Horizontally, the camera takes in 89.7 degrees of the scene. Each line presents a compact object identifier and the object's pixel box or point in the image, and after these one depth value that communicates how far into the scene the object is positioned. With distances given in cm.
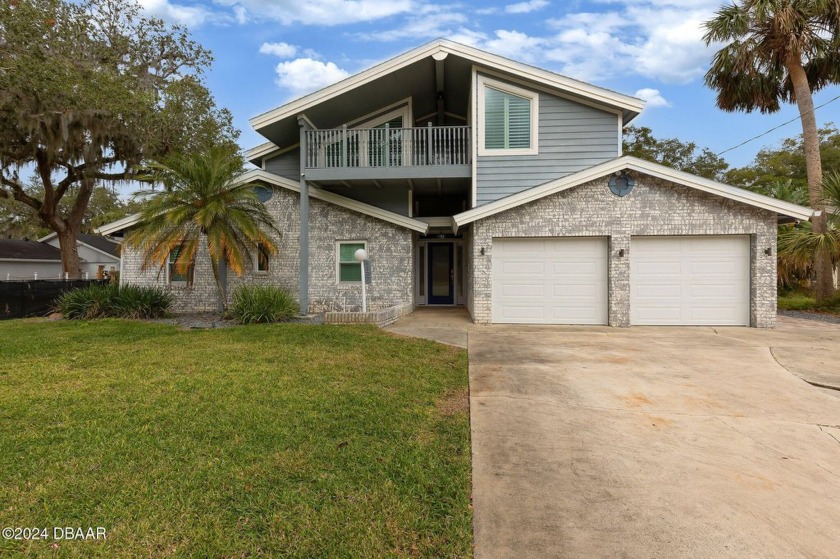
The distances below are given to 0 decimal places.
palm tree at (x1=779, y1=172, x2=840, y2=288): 1139
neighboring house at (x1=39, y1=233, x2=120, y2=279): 3200
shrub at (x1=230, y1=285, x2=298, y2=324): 980
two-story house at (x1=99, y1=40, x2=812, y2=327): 966
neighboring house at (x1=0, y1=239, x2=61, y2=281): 2735
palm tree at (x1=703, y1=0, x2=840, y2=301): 1227
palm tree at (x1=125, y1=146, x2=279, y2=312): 971
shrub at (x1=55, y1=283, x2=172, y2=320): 1095
